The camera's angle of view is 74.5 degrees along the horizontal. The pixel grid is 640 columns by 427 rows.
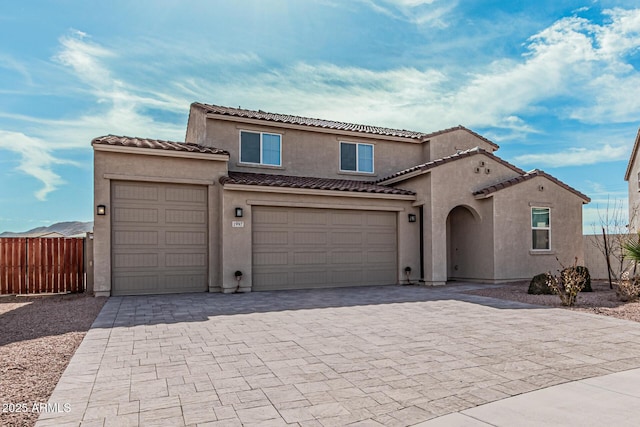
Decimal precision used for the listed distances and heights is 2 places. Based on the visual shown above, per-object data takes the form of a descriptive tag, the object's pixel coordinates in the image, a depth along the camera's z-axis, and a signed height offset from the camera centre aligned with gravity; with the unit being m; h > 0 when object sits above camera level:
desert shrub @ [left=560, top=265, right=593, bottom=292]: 12.77 -1.56
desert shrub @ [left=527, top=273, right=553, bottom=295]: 12.10 -1.73
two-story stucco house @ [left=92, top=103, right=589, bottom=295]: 12.29 +0.60
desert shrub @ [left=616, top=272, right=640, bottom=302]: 10.70 -1.64
